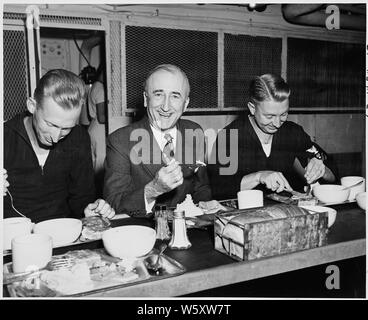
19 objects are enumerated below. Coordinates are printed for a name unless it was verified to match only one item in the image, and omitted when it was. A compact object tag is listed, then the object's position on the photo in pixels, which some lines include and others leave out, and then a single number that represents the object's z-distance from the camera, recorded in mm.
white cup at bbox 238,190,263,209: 1521
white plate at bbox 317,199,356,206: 1654
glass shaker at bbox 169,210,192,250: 1183
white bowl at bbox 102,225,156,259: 1084
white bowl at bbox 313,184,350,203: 1657
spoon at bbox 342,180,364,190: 1744
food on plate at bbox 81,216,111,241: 1274
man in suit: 1859
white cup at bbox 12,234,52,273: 1005
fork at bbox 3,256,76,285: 977
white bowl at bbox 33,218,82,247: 1205
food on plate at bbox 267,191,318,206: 1615
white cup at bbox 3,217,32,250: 1171
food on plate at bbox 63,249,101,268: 1061
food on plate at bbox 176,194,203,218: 1534
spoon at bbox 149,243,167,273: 1022
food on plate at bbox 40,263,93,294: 930
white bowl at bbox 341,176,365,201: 1747
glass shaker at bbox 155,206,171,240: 1268
